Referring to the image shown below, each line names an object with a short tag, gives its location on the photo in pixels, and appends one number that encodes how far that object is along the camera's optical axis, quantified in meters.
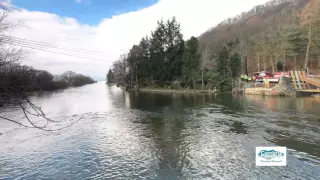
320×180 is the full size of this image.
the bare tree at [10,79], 3.53
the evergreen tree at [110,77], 95.69
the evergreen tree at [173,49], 38.03
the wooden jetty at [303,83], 25.02
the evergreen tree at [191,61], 34.20
